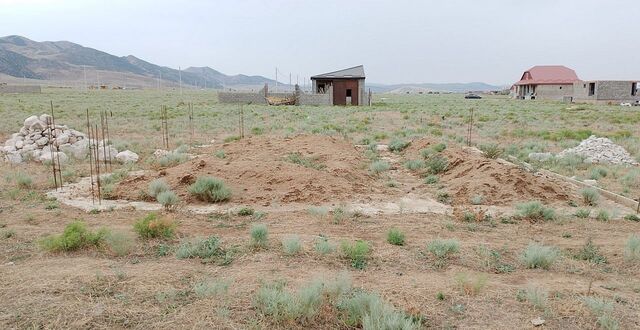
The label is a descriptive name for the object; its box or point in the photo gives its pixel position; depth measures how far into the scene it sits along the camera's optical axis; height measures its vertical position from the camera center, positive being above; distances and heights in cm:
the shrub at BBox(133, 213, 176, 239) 618 -171
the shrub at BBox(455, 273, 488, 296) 460 -188
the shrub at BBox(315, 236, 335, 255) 561 -181
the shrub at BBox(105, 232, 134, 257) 558 -174
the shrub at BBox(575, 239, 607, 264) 577 -202
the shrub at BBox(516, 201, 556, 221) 780 -192
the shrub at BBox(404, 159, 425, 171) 1190 -165
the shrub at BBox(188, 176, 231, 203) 861 -166
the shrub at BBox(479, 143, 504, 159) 1325 -148
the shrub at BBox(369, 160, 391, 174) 1159 -166
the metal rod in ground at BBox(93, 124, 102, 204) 849 -174
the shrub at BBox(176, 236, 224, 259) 556 -183
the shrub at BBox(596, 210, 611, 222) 775 -198
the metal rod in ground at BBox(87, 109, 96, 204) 838 -176
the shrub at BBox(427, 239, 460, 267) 570 -188
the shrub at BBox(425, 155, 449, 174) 1138 -159
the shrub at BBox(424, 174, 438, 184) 1050 -180
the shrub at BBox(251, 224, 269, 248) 593 -178
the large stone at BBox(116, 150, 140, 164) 1261 -149
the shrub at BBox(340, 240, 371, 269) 542 -184
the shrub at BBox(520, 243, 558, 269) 546 -190
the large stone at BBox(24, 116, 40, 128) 1391 -49
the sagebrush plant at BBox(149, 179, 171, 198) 869 -162
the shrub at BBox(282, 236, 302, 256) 562 -179
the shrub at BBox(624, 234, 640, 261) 568 -189
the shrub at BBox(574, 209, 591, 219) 795 -198
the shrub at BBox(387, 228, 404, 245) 619 -186
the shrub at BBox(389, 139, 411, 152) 1520 -144
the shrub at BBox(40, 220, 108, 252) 561 -171
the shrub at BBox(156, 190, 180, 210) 806 -172
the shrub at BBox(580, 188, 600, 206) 892 -189
